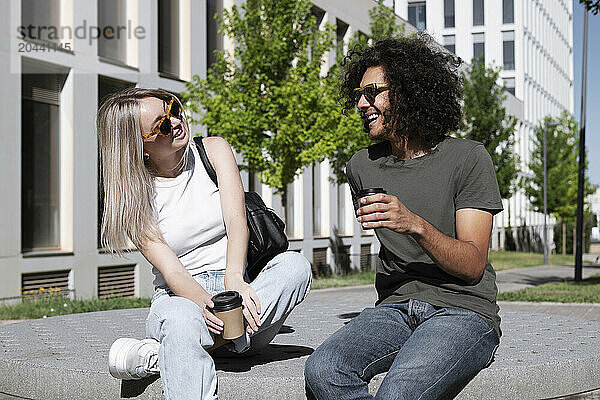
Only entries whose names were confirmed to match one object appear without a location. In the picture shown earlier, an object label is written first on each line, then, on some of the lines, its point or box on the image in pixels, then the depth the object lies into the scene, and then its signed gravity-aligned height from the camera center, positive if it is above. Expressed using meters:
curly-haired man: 3.25 -0.17
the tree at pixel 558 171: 42.44 +1.68
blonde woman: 3.58 -0.09
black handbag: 4.05 -0.15
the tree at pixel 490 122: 32.84 +3.41
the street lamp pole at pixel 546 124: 32.64 +3.80
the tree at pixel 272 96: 16.62 +2.31
